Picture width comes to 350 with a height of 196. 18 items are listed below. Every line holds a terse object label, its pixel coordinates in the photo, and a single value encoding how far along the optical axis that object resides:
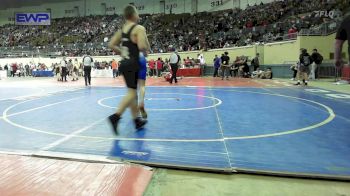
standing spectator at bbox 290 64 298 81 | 19.89
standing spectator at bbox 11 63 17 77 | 38.12
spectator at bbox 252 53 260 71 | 24.27
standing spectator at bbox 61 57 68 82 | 22.60
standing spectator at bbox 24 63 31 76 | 38.22
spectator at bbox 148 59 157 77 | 28.97
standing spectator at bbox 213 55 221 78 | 24.75
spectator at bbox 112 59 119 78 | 29.93
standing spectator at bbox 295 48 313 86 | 15.11
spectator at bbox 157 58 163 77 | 27.72
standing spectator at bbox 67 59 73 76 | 27.26
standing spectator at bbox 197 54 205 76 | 28.42
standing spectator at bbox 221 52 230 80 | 21.60
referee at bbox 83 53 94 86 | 17.64
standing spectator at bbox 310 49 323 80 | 18.69
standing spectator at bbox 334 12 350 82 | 3.08
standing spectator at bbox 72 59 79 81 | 25.45
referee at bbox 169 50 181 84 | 17.77
